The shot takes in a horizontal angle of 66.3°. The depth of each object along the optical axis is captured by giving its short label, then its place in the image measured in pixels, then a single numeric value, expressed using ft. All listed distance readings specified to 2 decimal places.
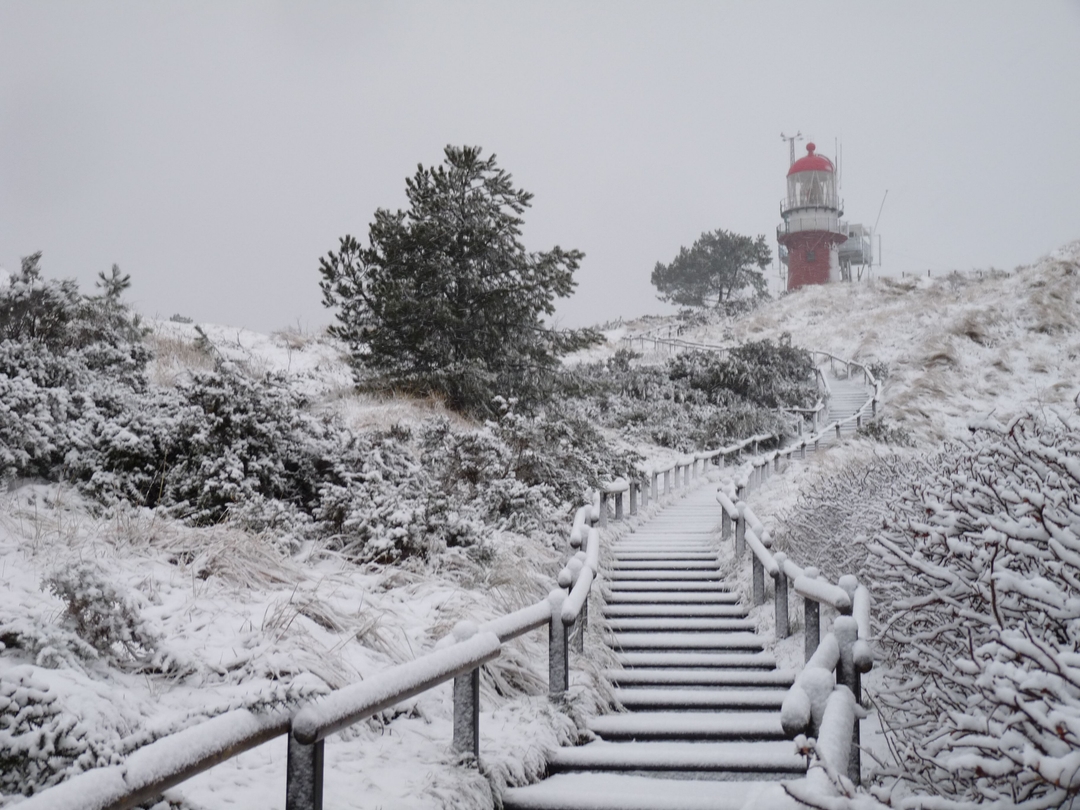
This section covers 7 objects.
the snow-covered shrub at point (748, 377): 97.71
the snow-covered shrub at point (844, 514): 25.03
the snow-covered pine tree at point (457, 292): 54.49
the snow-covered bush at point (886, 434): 76.54
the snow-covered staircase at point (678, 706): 15.78
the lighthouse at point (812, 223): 201.87
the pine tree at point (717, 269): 200.13
